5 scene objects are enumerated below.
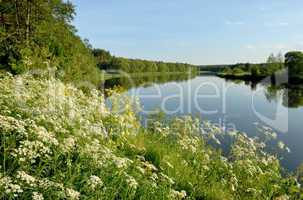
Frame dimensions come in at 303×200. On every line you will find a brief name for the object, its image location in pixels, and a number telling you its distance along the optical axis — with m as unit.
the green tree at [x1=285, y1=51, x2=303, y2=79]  79.12
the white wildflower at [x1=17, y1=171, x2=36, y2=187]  2.54
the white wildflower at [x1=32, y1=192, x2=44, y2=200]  2.44
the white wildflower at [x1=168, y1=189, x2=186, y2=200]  3.60
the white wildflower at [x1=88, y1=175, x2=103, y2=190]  2.88
